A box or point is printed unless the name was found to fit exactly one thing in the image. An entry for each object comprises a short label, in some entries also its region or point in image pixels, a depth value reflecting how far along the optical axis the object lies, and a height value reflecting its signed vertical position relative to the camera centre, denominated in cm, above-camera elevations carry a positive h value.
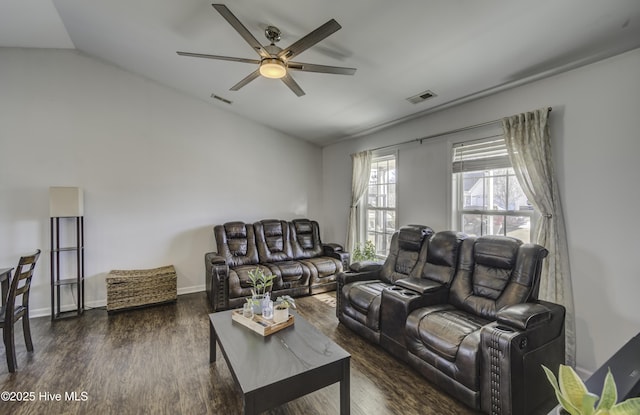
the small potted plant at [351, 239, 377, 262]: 460 -79
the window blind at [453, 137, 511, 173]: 303 +58
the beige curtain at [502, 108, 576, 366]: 251 +2
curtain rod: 309 +91
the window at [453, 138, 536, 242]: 294 +14
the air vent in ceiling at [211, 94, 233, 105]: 448 +170
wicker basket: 378 -116
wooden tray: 221 -96
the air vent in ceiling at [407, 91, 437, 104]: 328 +129
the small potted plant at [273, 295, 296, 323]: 233 -87
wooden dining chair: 239 -94
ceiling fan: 199 +122
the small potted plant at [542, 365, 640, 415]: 59 -43
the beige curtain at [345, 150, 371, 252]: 485 +34
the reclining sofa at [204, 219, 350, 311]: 393 -90
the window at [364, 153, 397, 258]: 455 +2
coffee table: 161 -101
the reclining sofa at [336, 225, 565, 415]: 188 -93
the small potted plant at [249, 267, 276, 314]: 244 -83
